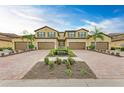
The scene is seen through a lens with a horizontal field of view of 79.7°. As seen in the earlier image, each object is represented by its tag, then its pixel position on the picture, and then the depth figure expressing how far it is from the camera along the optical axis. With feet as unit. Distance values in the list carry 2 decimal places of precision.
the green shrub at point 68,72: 10.59
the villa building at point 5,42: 47.03
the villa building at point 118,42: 49.76
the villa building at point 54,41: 51.81
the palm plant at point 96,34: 49.02
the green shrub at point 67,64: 12.55
